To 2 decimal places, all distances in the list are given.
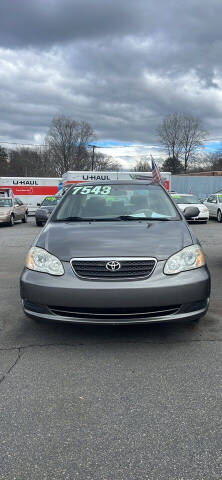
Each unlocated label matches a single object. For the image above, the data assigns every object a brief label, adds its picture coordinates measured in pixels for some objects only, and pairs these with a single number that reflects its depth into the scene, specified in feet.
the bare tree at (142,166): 277.97
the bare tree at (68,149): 234.17
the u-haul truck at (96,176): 86.69
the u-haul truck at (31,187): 90.99
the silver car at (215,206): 64.95
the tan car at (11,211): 59.36
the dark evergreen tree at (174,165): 237.86
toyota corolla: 10.70
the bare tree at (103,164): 262.51
